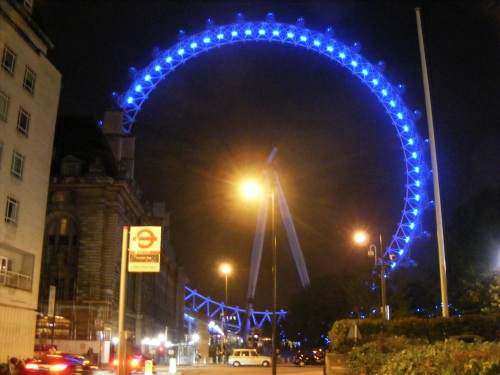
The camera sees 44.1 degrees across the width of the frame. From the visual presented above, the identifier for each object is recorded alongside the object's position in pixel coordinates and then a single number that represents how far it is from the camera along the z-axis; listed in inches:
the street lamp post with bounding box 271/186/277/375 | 1206.6
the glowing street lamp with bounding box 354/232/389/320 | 1695.4
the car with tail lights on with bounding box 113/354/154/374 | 2032.2
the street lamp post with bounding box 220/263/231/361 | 2972.4
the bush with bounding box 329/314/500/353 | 1225.6
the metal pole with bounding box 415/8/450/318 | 1225.4
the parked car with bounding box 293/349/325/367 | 2970.0
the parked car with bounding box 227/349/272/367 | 3070.9
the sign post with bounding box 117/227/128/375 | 709.1
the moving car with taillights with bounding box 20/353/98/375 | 1298.0
